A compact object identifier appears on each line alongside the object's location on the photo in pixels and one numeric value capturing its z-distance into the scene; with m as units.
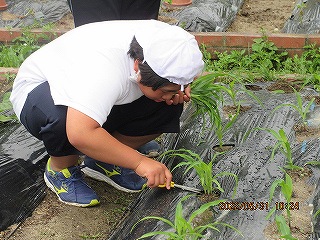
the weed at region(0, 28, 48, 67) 4.15
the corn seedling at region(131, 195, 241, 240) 1.93
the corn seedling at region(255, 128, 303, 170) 2.32
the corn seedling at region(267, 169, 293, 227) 1.97
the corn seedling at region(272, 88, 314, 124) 2.69
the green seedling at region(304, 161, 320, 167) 2.34
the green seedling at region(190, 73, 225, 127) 2.64
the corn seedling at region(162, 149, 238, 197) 2.22
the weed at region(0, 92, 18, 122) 3.06
